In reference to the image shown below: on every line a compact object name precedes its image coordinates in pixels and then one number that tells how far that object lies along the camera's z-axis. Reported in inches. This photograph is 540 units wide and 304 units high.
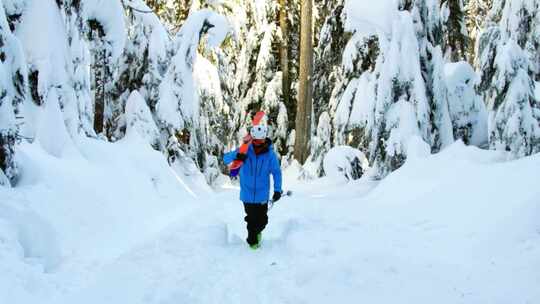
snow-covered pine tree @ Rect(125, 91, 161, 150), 435.2
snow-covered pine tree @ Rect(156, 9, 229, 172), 471.8
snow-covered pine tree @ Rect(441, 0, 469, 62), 490.2
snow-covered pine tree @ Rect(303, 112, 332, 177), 579.8
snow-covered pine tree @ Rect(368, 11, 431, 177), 409.7
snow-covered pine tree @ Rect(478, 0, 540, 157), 297.4
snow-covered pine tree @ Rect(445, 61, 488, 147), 451.8
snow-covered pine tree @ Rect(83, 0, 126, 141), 316.1
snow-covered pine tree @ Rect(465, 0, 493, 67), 1023.0
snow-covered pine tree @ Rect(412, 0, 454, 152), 425.4
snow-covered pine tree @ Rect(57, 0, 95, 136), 270.8
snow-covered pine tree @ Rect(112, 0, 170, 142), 452.4
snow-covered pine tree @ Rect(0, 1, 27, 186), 184.4
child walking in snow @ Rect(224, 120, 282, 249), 248.5
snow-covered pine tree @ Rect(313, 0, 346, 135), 565.2
